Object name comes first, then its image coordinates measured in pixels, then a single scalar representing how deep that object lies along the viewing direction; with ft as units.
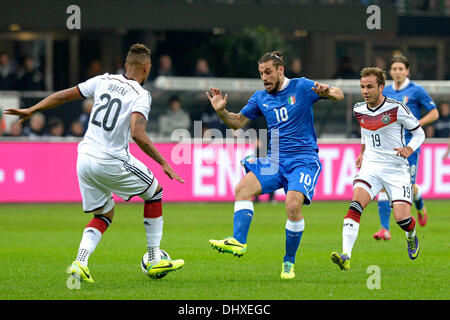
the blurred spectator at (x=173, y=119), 68.80
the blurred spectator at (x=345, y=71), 78.45
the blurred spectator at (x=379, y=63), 80.48
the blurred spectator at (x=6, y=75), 73.00
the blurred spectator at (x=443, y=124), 70.18
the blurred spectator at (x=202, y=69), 74.28
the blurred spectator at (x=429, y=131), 70.64
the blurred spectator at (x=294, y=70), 70.38
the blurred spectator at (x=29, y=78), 71.87
